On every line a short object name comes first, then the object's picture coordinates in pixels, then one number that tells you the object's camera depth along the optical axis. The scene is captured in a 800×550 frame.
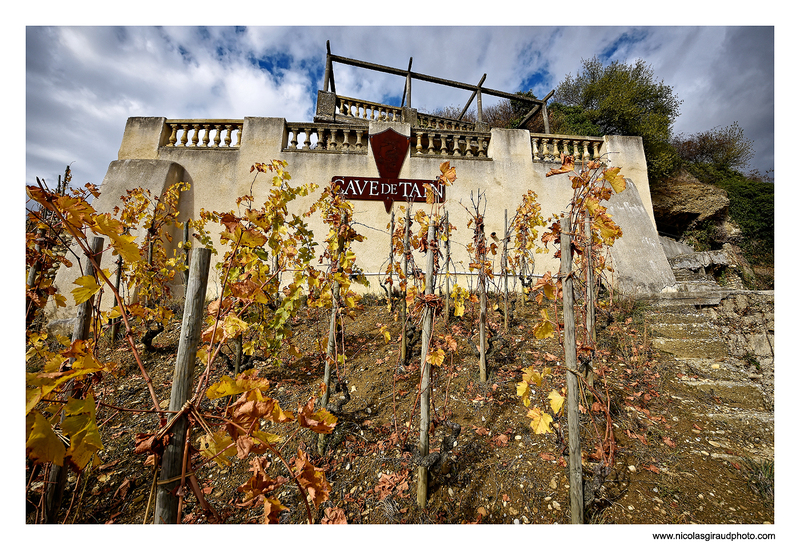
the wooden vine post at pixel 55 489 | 1.63
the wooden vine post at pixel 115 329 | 3.82
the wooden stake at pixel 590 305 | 2.45
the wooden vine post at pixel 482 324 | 3.09
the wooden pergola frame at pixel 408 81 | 7.42
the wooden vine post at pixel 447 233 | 3.12
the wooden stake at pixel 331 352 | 2.46
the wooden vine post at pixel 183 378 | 1.01
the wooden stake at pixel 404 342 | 3.20
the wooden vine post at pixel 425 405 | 1.89
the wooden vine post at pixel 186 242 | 4.52
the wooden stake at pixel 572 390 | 1.58
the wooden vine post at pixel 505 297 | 4.35
